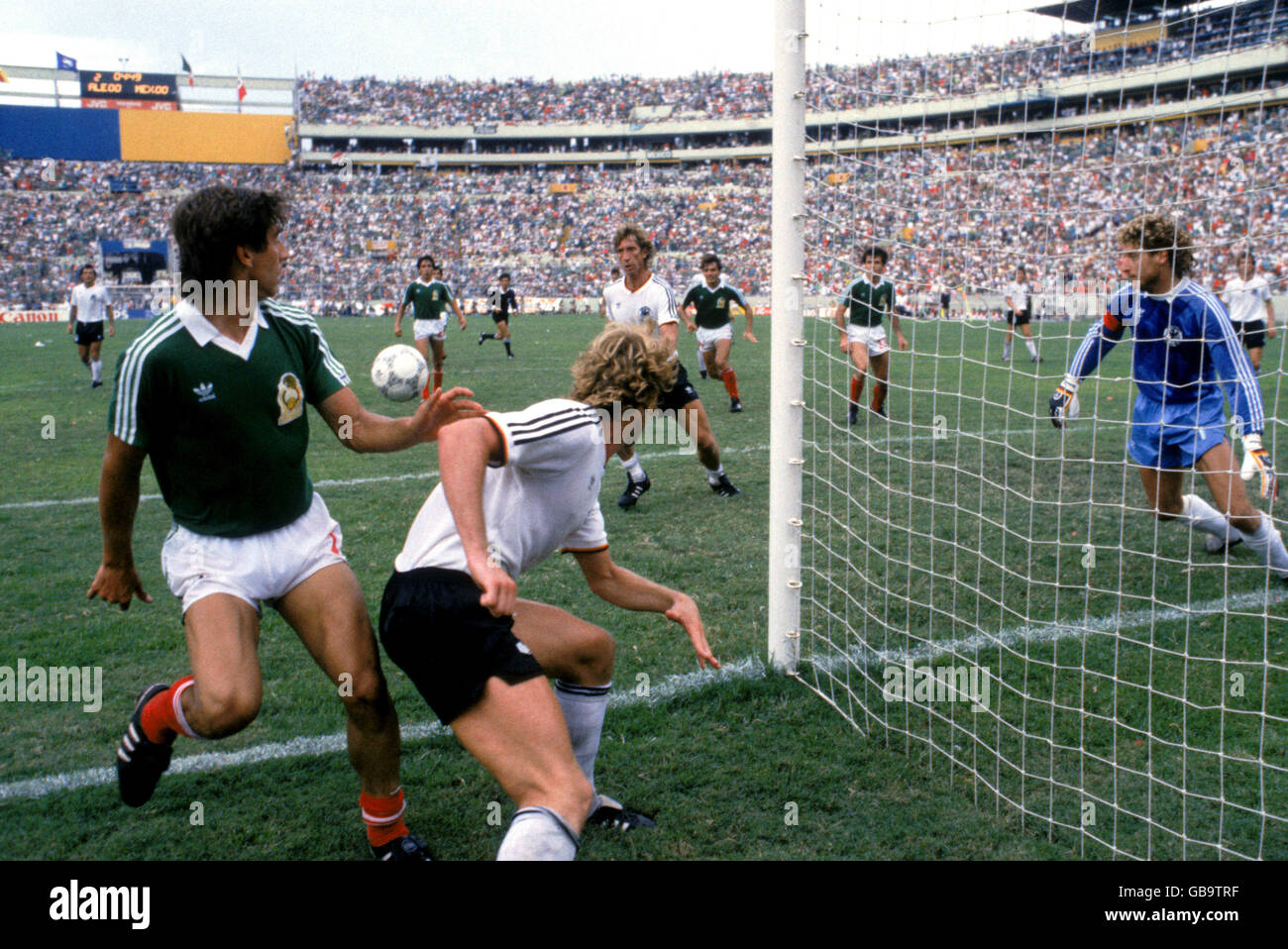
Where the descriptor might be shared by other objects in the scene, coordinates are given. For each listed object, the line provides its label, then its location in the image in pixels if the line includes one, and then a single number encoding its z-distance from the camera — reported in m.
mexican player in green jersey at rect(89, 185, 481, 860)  2.95
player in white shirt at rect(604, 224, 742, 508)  7.88
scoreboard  58.50
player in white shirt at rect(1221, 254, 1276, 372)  11.39
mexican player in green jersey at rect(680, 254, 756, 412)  13.99
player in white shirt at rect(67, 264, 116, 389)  16.36
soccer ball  4.82
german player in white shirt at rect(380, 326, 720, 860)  2.42
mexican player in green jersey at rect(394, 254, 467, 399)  15.84
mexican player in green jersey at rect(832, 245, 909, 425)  11.42
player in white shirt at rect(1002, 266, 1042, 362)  17.12
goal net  3.50
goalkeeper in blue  5.14
